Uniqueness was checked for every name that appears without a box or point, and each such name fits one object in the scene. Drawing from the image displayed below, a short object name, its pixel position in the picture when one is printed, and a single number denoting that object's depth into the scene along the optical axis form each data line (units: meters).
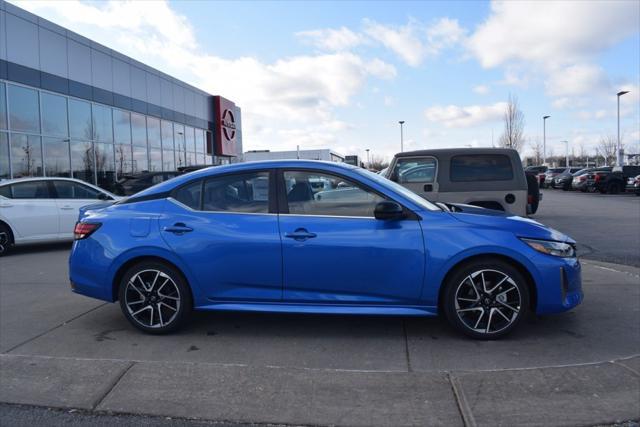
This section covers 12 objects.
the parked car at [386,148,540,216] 9.01
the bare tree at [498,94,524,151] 50.09
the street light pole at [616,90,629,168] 43.76
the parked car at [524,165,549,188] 41.09
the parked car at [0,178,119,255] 10.12
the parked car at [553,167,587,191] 35.14
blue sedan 4.46
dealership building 16.89
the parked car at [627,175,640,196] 26.77
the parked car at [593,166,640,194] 29.28
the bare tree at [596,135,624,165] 86.19
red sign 36.47
